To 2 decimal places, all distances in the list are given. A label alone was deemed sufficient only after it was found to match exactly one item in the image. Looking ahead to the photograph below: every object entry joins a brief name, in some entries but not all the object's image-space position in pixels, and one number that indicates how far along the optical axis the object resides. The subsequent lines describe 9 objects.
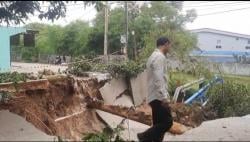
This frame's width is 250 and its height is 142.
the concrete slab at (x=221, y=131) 4.54
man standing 3.95
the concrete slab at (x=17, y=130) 4.29
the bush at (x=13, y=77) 6.68
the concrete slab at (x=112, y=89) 8.45
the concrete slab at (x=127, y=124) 5.32
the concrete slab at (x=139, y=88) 9.36
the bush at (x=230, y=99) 7.78
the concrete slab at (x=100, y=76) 8.69
